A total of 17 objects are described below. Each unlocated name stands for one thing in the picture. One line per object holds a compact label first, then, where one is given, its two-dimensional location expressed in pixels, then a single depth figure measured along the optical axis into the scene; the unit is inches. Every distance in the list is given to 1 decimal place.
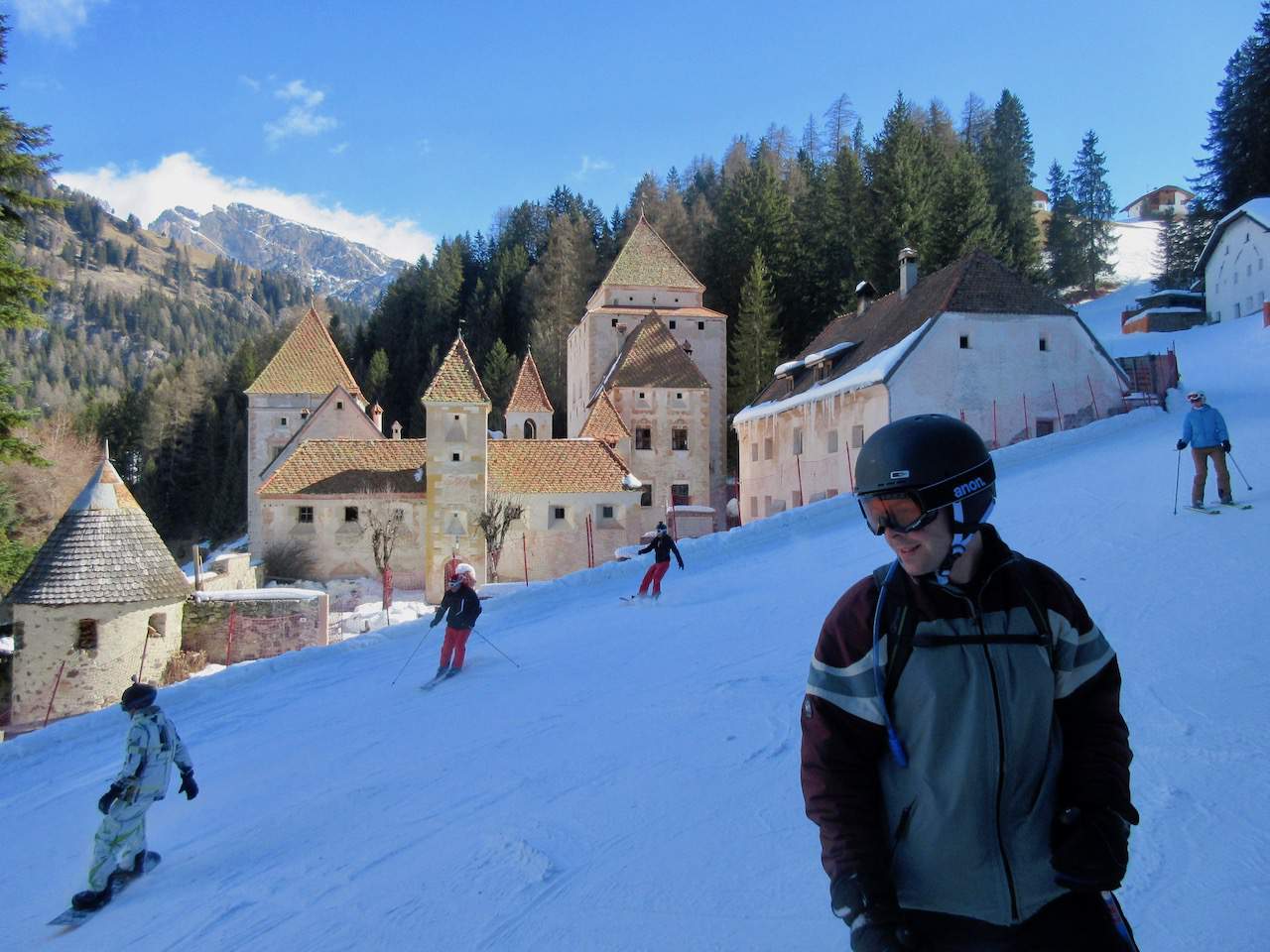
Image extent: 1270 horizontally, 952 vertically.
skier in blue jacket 491.8
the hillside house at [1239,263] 1560.0
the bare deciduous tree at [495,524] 1256.8
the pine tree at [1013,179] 2073.1
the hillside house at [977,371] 990.4
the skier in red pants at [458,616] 409.7
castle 1264.8
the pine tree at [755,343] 2066.9
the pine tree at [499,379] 2669.8
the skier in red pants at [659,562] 538.8
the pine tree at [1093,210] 2896.2
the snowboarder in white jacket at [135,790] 233.8
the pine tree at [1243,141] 1824.6
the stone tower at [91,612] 755.4
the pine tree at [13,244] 580.7
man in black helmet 93.2
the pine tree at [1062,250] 2743.6
